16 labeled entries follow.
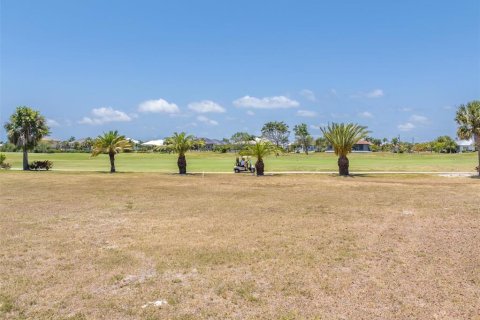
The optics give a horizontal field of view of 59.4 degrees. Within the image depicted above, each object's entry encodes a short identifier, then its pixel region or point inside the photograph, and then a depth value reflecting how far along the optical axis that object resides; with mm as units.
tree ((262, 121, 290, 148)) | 157000
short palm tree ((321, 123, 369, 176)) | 39878
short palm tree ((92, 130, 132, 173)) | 44688
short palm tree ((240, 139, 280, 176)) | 39825
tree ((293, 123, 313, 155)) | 140125
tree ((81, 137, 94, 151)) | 154862
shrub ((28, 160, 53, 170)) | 48125
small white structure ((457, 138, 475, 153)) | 169325
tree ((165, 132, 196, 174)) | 41950
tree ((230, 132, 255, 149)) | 166500
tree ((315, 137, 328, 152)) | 144875
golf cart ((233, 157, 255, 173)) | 43781
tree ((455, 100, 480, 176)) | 36431
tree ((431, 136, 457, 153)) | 134000
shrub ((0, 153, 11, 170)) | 48875
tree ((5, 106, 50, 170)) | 47125
